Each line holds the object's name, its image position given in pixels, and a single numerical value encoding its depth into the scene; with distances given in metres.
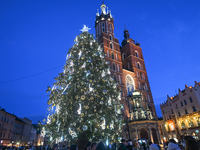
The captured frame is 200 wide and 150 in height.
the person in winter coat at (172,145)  4.54
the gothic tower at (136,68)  36.95
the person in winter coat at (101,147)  3.48
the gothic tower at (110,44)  34.09
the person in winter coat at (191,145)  2.77
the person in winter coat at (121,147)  5.00
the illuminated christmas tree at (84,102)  10.01
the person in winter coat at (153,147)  6.32
